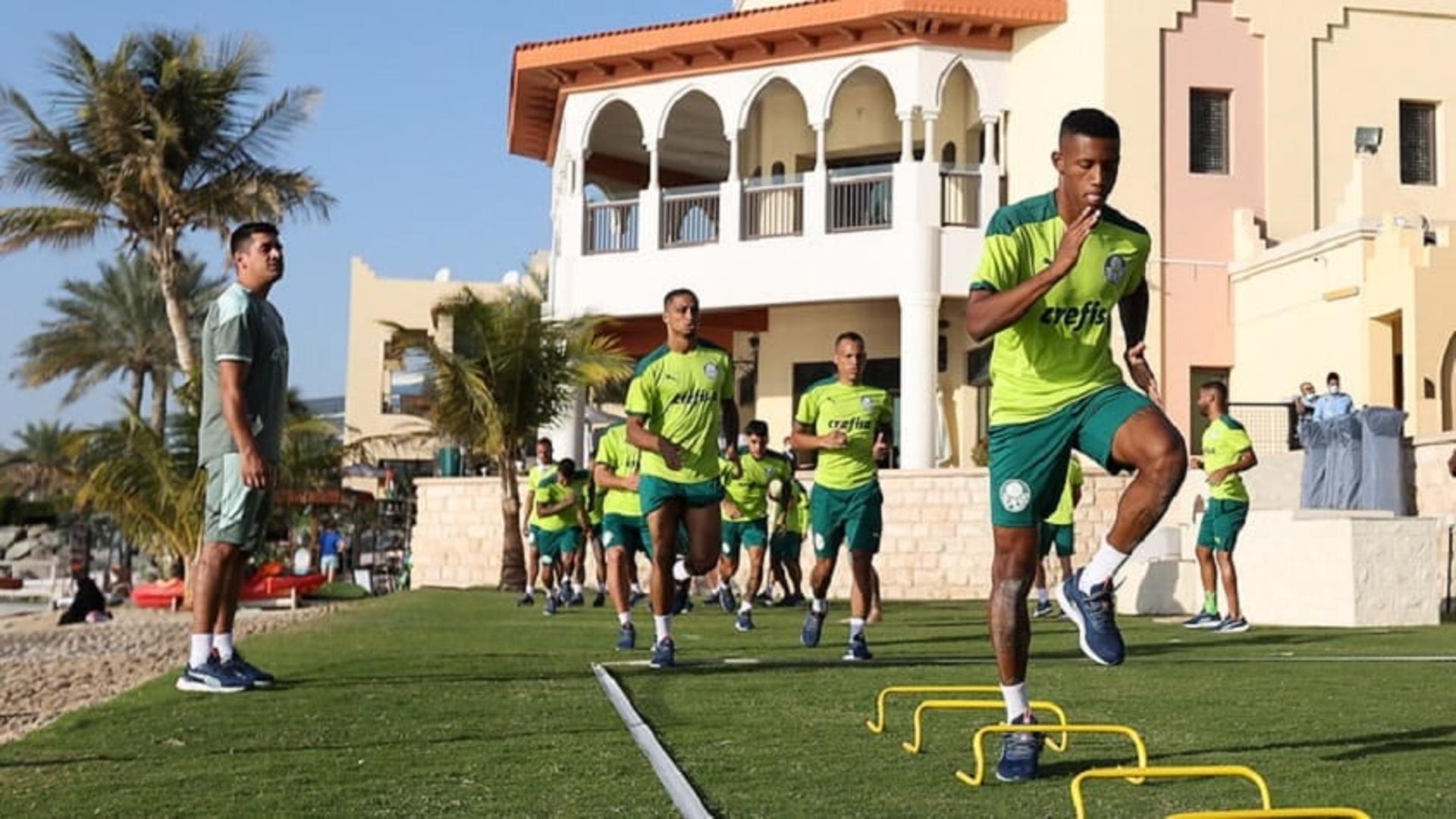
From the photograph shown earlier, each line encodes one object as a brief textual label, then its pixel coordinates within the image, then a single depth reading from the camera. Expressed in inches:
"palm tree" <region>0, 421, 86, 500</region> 2694.4
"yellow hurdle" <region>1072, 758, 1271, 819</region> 160.9
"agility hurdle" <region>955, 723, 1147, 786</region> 194.5
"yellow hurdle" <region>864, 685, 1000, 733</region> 259.6
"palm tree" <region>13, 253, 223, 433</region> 2313.0
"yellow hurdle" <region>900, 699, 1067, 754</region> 235.0
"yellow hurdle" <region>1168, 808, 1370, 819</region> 136.1
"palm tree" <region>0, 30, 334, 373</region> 1409.9
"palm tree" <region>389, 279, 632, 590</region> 1189.7
